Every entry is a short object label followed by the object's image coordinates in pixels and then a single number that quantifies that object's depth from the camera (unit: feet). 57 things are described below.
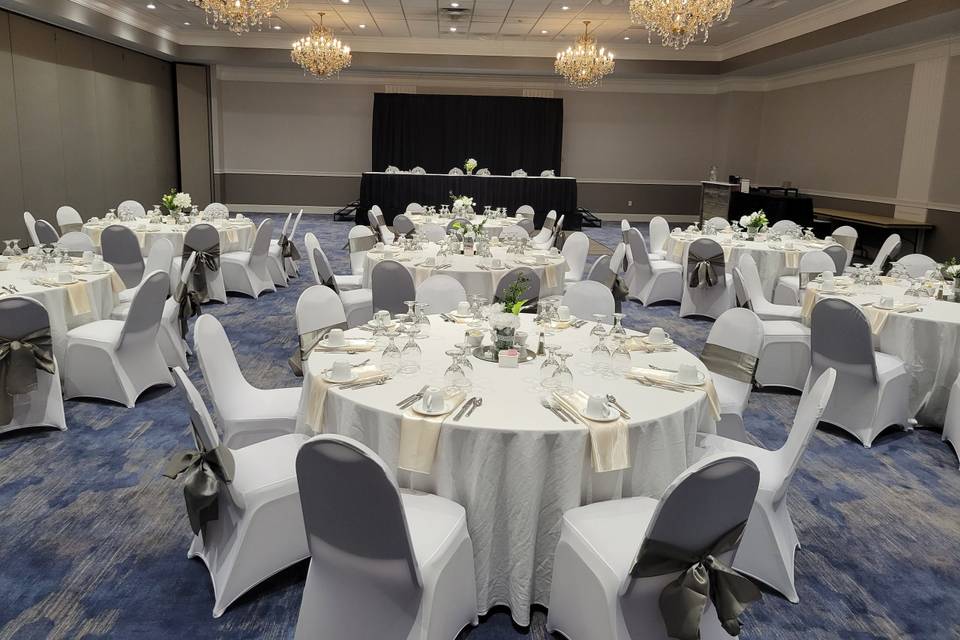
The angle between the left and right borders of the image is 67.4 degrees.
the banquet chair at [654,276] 28.58
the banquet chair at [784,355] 18.94
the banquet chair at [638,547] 6.89
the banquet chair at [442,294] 16.46
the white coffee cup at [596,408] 9.03
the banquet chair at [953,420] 15.20
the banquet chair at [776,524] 9.86
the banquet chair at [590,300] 16.25
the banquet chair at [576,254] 25.75
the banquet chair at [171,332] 18.39
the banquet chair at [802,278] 21.58
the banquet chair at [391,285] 18.06
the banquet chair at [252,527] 9.46
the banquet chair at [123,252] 23.40
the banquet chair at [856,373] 15.29
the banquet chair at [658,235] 33.73
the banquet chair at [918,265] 23.73
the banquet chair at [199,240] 25.48
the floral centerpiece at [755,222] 29.45
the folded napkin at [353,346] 11.74
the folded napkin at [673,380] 10.55
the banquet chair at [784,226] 32.46
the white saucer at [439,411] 9.08
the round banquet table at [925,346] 16.21
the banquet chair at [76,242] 23.04
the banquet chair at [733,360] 12.56
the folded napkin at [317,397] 10.16
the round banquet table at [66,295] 16.29
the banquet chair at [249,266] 27.78
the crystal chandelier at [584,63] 40.91
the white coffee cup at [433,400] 9.12
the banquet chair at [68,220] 29.35
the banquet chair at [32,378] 14.08
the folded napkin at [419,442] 8.90
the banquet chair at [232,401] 11.16
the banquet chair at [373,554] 6.95
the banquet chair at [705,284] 26.07
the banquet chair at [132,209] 30.14
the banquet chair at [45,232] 26.19
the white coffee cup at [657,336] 12.67
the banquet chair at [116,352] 16.15
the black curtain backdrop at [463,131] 57.41
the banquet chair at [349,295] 19.67
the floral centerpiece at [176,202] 28.84
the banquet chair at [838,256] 25.15
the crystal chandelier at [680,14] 22.88
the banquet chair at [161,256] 20.57
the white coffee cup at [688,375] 10.55
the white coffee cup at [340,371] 10.24
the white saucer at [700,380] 10.51
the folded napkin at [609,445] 8.80
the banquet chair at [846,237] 31.55
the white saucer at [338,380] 10.18
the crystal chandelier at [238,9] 25.25
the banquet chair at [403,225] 31.42
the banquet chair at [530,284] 17.90
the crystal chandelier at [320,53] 40.47
